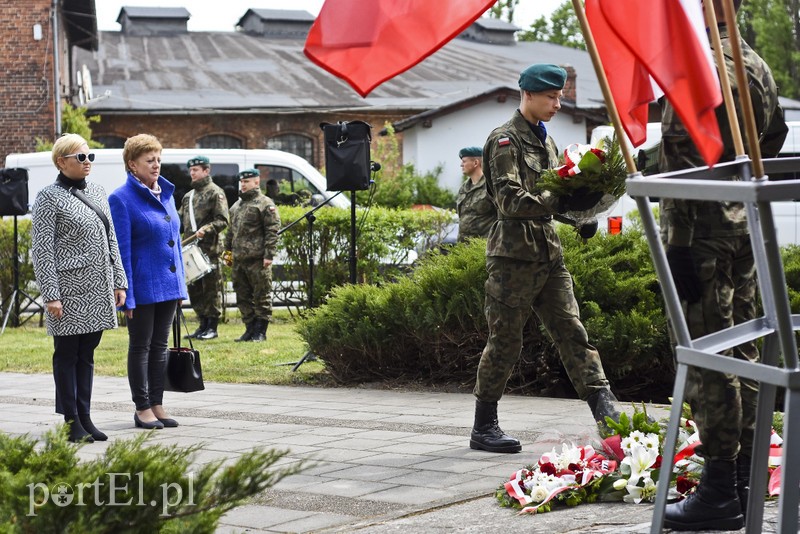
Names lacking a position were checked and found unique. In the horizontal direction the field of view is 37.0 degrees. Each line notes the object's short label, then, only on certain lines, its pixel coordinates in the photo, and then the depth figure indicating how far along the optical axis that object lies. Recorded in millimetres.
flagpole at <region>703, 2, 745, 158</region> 2715
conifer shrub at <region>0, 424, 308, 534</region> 2902
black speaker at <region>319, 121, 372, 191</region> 11602
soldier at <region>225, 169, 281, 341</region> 14617
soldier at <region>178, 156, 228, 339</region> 15031
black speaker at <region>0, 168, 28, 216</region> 16438
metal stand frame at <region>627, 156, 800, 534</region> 2633
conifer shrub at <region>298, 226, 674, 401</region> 8773
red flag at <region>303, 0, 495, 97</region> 3428
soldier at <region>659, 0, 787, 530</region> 4227
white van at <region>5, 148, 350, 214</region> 19656
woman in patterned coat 7371
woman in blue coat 7707
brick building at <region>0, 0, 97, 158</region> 29828
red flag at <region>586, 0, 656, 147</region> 3566
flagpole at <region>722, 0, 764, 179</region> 2574
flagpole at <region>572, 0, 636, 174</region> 2854
